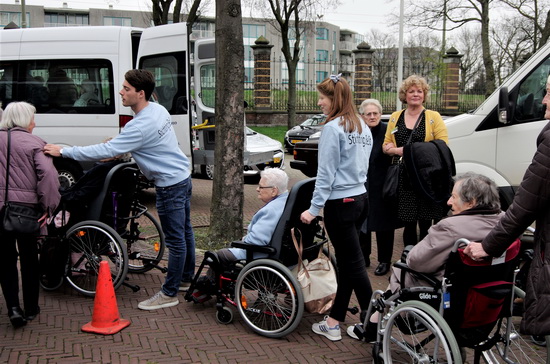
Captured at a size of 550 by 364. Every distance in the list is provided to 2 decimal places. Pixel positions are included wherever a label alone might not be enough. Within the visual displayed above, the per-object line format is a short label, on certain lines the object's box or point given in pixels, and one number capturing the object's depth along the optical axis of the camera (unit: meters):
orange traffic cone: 4.38
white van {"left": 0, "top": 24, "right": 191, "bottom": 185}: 9.66
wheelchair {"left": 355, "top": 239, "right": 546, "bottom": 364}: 3.17
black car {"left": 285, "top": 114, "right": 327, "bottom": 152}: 19.30
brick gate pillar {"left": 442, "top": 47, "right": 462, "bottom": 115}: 30.83
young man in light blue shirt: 4.58
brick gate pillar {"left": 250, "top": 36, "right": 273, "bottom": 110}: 26.95
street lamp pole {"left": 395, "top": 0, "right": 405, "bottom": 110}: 23.03
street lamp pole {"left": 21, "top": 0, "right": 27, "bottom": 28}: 25.75
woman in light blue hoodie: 3.99
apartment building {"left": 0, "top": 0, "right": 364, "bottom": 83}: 67.94
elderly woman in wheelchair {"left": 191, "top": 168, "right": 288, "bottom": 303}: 4.38
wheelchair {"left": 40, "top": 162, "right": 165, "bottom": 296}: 4.88
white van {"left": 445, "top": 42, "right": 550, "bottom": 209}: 5.92
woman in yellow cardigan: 5.43
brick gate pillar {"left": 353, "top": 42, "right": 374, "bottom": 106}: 29.98
